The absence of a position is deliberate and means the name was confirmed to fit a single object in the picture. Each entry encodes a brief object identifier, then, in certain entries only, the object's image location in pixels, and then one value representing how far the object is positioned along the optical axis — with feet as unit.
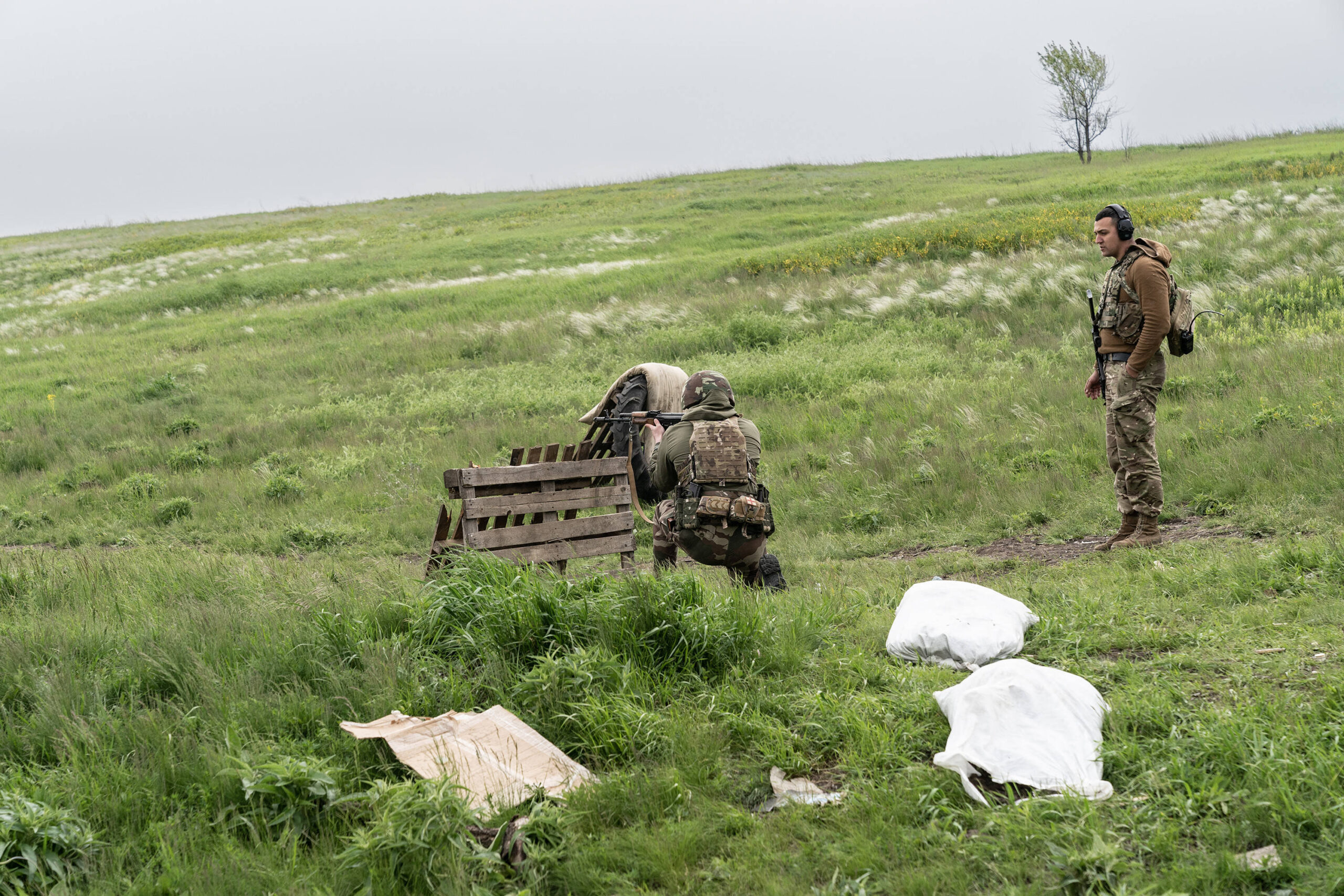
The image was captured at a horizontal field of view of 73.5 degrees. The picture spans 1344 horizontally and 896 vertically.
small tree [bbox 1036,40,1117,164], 188.14
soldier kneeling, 19.89
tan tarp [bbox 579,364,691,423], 32.89
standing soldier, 21.88
